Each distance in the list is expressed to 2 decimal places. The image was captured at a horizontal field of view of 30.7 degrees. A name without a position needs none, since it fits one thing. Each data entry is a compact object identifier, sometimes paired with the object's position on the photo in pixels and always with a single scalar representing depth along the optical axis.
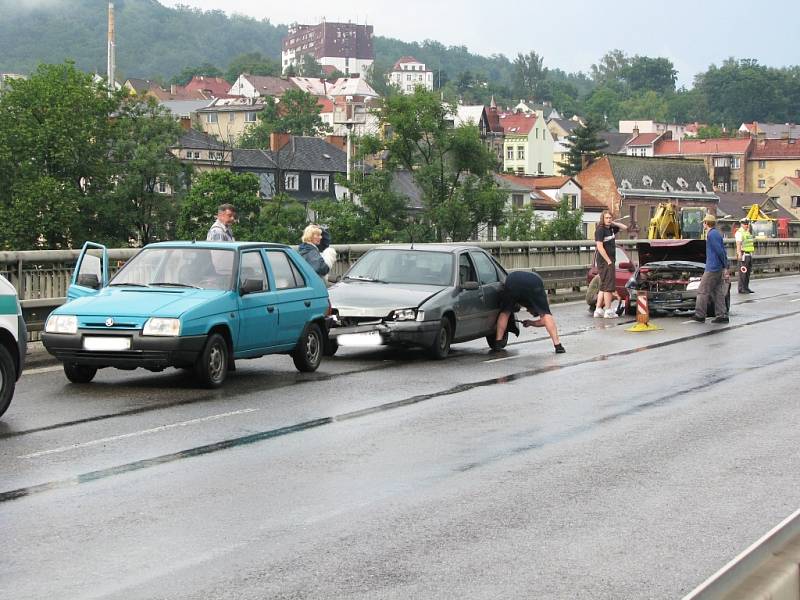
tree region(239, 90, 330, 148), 187.00
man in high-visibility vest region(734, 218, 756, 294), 35.88
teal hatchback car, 13.66
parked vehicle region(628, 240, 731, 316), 26.48
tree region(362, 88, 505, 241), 89.25
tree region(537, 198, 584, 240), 104.23
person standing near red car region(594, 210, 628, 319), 25.42
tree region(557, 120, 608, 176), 180.50
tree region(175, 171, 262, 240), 91.56
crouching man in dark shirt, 18.94
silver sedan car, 17.53
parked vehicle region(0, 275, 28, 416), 11.61
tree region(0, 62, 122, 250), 81.44
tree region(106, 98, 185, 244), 88.94
